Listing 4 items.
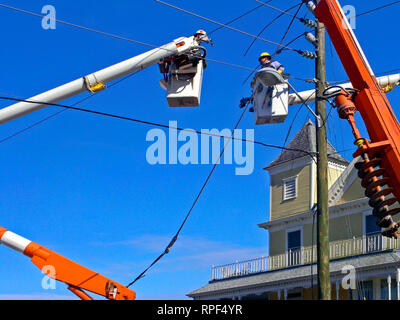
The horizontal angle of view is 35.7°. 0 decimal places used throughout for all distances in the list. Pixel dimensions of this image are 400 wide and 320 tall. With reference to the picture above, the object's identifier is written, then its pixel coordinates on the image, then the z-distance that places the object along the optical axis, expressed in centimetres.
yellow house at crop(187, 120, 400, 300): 2325
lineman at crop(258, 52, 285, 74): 1162
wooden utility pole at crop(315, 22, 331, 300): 1277
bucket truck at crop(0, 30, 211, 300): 1023
